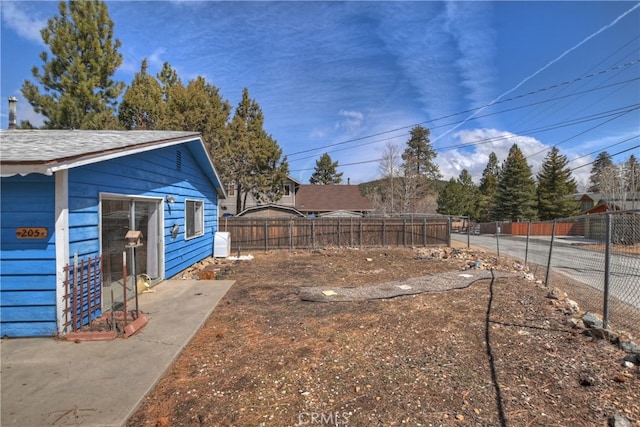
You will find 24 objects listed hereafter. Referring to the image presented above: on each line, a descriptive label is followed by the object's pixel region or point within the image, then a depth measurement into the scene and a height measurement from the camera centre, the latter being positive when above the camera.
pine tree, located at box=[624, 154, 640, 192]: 24.95 +2.68
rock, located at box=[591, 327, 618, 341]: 3.86 -1.54
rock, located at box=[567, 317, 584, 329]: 4.38 -1.62
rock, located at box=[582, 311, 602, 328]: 4.31 -1.56
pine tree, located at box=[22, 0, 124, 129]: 12.42 +5.51
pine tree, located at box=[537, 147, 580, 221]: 34.81 +1.99
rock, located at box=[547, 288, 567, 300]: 5.94 -1.67
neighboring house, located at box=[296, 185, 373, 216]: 29.62 +0.58
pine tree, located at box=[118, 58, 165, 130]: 15.19 +4.75
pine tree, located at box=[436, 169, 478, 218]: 41.28 +0.92
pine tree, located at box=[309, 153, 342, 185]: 48.48 +5.36
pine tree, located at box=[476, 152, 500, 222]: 43.05 +2.65
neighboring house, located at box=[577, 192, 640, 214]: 26.70 +0.54
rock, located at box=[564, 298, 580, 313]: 5.27 -1.68
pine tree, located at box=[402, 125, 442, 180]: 42.19 +7.22
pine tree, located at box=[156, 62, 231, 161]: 16.25 +5.07
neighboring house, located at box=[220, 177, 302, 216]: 23.03 +0.67
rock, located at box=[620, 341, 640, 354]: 3.45 -1.54
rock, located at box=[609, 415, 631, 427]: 2.36 -1.59
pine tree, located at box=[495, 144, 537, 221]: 35.53 +1.87
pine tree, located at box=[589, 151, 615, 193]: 48.72 +5.99
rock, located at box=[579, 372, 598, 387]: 2.95 -1.61
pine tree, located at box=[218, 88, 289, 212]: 19.58 +3.06
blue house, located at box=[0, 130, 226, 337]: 3.80 -0.12
